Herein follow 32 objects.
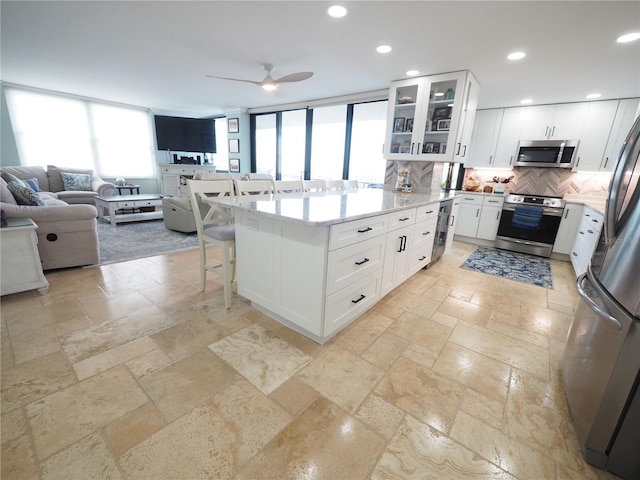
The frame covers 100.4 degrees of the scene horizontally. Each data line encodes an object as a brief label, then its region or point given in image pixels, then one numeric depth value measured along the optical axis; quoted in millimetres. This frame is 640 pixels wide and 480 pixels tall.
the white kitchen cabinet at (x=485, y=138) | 4578
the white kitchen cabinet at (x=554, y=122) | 3938
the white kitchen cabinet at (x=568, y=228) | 3779
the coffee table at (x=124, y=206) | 4684
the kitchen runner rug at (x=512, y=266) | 3273
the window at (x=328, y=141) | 5309
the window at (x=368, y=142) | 4812
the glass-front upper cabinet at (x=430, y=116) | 3315
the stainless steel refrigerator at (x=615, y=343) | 1055
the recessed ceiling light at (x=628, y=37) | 2136
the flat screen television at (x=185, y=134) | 6705
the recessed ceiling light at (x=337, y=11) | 2072
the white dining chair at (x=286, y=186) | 3017
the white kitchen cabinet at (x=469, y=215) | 4562
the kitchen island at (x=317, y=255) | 1657
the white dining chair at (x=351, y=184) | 4453
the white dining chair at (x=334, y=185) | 3802
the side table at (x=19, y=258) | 2154
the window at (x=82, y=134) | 5500
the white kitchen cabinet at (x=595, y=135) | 3758
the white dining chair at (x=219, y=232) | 2190
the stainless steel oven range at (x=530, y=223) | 3934
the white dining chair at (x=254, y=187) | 2617
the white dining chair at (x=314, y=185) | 3420
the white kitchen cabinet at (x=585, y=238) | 2893
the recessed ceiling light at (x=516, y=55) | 2612
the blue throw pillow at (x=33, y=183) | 4336
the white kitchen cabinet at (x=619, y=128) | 3611
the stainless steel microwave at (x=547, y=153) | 3977
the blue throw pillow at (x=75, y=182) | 5211
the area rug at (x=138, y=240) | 3426
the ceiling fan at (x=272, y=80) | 3148
